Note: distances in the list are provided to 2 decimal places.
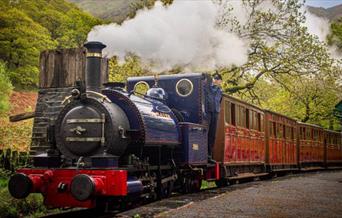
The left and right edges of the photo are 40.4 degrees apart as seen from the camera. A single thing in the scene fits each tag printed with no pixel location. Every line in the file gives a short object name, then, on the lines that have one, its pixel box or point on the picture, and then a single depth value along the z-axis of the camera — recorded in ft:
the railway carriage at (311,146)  80.18
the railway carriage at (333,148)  101.78
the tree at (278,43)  73.31
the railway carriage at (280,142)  60.03
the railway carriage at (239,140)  42.39
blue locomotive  25.32
